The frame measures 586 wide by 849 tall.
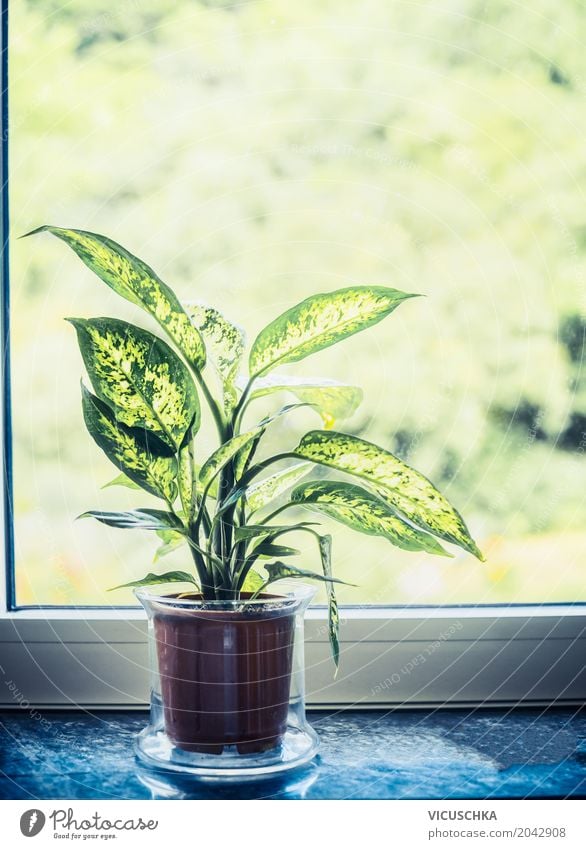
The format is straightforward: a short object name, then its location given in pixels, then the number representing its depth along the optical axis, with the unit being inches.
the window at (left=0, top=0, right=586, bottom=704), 33.8
